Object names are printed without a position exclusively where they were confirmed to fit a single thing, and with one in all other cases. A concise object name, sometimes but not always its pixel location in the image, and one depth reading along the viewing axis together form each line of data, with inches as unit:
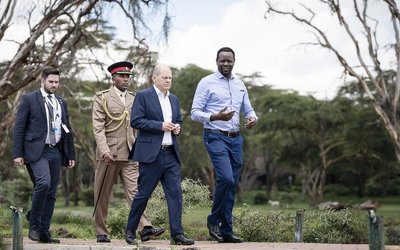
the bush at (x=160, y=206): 766.1
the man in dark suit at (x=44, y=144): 560.0
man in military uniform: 580.9
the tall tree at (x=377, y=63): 1544.0
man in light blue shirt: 547.2
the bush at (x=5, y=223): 812.9
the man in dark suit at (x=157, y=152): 529.6
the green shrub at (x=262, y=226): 668.4
